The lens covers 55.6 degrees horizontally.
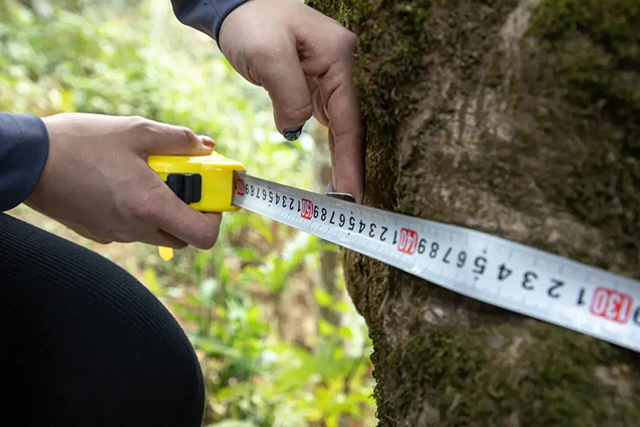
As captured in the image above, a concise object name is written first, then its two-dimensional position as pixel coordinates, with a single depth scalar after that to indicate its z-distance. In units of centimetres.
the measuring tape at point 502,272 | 58
